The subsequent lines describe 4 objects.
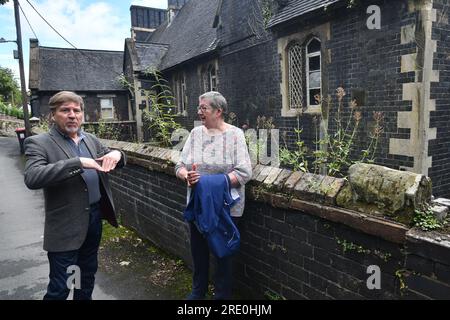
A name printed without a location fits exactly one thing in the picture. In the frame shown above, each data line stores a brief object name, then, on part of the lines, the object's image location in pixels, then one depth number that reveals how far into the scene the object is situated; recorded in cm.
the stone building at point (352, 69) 671
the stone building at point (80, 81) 2516
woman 293
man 259
